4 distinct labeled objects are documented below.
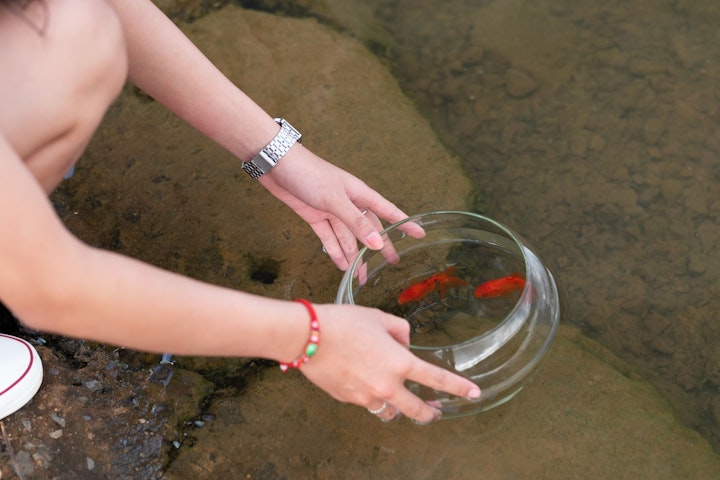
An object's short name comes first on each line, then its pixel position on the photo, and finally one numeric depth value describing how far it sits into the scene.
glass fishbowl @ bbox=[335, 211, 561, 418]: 1.71
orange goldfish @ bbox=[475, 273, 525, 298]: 1.96
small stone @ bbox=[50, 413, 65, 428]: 1.74
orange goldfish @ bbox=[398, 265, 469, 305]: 2.05
